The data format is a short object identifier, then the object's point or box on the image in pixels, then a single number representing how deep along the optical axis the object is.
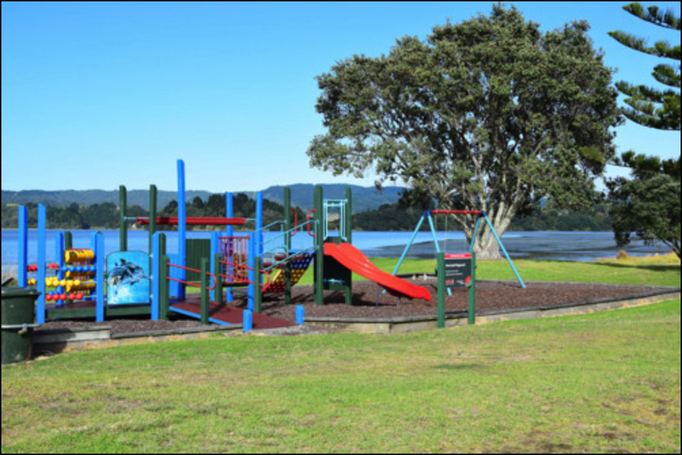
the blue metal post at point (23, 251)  14.03
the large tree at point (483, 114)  35.44
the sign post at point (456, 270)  15.47
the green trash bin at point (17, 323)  9.84
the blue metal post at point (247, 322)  13.19
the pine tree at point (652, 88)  15.47
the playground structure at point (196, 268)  14.31
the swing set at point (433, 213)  22.23
